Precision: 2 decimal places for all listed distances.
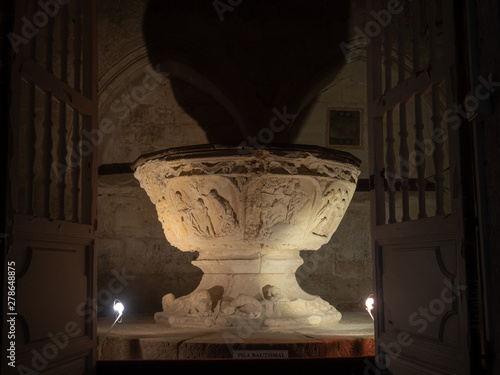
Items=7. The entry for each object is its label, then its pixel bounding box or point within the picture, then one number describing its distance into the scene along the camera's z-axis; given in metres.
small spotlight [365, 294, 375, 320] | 3.91
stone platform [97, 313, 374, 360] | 3.21
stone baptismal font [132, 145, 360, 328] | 3.74
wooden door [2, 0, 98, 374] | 2.09
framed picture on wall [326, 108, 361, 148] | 6.10
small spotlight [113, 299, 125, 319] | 3.73
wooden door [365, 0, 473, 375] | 2.11
